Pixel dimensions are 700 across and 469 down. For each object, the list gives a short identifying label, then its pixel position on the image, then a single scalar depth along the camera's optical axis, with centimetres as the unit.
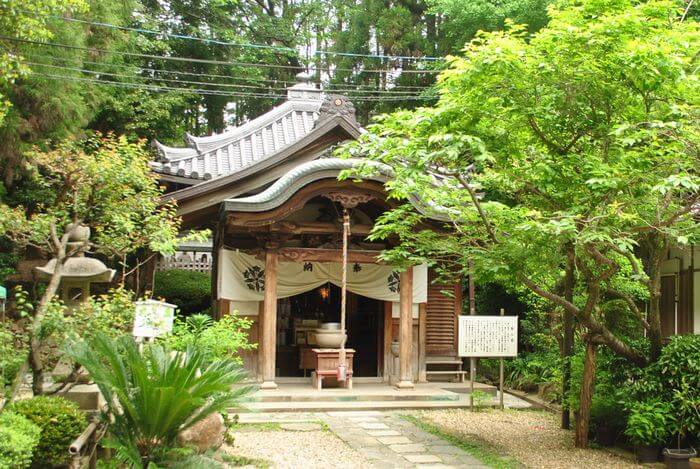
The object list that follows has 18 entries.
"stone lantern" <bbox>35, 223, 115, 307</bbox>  795
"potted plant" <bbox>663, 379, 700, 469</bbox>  803
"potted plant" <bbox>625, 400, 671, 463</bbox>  809
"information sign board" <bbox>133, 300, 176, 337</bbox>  747
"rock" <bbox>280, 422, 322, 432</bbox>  998
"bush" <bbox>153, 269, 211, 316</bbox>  1875
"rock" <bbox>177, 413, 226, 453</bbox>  700
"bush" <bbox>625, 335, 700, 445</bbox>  807
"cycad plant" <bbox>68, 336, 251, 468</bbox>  642
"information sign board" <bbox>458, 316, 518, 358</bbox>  1220
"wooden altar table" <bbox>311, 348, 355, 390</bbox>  1269
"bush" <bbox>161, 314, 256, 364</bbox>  841
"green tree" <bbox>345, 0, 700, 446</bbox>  709
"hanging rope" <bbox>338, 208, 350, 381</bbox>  1201
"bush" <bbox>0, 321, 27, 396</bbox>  667
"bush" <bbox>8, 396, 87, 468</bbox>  632
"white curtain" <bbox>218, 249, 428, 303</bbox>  1338
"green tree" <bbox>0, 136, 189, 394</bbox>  760
